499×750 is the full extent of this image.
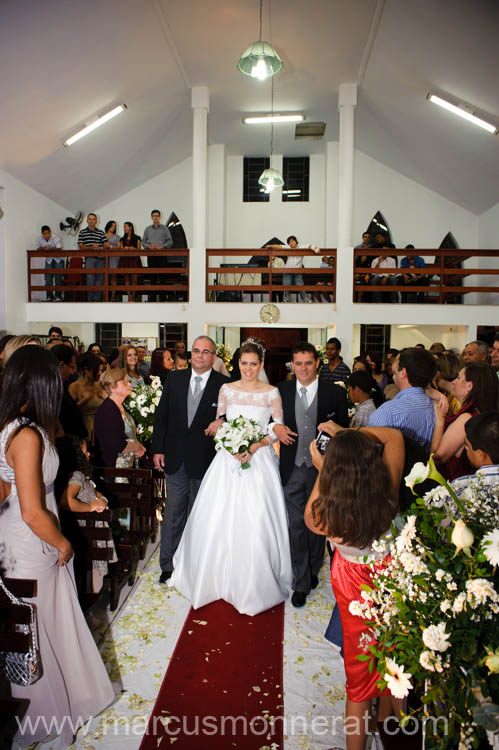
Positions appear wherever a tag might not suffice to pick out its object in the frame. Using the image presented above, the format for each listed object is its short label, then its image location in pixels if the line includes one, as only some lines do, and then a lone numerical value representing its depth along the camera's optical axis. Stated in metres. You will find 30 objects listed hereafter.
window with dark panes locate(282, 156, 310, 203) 14.98
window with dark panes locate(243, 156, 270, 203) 15.09
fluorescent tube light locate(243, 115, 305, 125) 12.08
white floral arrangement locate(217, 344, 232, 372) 11.75
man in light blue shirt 3.08
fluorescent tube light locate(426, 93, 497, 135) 8.98
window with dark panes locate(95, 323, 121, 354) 15.16
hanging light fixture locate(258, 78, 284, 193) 11.38
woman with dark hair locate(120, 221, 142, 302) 11.64
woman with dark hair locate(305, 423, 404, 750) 2.00
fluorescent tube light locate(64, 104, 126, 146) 10.12
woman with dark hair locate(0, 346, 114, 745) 2.12
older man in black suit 4.07
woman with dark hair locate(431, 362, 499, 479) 3.06
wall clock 10.94
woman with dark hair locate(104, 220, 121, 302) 11.52
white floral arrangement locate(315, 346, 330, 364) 11.25
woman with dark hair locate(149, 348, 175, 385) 7.11
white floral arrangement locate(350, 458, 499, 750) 1.30
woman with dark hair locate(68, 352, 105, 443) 5.35
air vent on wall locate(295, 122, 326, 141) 13.10
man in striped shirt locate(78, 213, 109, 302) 11.45
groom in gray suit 3.80
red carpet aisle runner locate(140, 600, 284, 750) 2.48
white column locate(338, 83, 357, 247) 11.16
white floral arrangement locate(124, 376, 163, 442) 5.16
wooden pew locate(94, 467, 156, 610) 3.65
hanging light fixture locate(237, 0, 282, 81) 7.88
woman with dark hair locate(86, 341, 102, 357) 8.76
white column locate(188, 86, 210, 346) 11.20
